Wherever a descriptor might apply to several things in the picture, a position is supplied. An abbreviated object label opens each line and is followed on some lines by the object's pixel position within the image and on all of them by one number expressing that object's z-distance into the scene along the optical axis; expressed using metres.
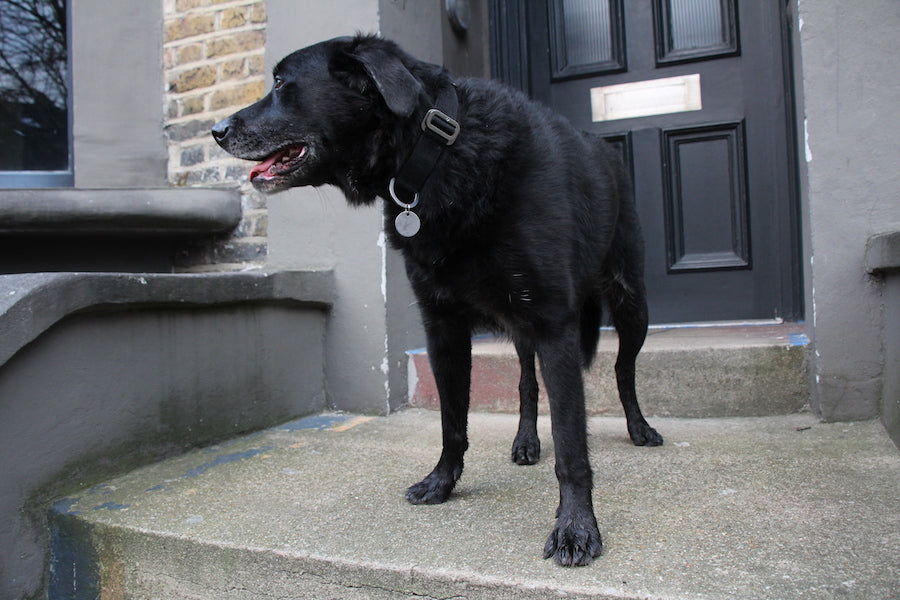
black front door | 3.51
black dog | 1.77
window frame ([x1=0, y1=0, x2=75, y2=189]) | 3.27
